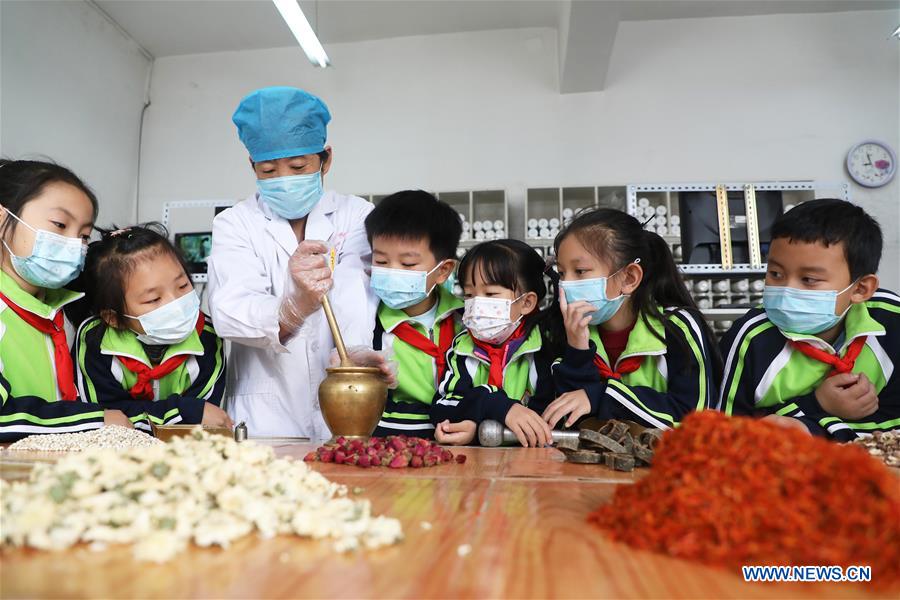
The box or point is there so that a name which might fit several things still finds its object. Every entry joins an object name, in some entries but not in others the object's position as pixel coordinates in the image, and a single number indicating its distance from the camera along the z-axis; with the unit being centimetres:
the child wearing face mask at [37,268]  169
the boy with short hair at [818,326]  170
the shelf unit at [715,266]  403
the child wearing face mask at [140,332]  178
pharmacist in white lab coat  185
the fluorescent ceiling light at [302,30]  321
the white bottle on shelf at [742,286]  404
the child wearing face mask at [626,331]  167
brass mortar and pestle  127
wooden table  43
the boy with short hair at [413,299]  188
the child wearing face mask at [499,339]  180
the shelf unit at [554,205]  432
